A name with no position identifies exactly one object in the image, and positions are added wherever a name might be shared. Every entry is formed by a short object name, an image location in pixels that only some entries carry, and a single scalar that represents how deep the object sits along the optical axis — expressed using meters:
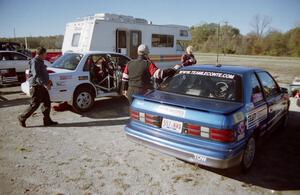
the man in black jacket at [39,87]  5.74
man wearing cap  5.00
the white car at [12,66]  10.92
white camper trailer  11.58
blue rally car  3.38
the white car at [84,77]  6.71
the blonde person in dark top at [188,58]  8.80
